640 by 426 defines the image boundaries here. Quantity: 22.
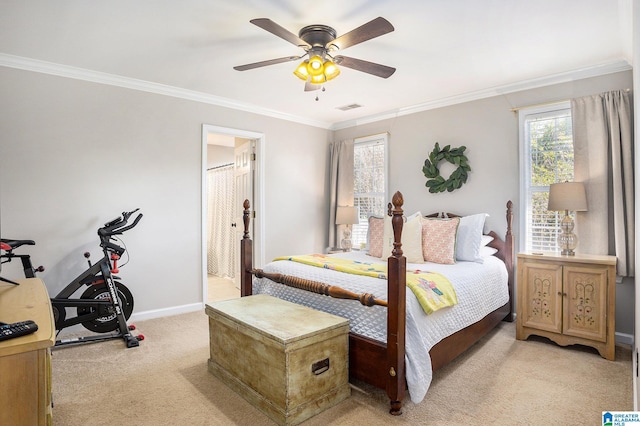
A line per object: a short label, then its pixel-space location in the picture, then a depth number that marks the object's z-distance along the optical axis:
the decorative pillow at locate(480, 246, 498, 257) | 3.61
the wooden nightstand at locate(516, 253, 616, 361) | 2.85
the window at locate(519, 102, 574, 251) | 3.53
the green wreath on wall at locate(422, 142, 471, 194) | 4.17
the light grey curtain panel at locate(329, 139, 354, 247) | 5.34
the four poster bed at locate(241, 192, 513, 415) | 2.06
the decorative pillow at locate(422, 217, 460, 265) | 3.44
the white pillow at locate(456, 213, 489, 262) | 3.53
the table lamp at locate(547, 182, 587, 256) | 3.11
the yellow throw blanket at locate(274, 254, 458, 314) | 2.26
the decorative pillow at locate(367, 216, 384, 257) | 3.90
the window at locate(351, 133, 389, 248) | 5.05
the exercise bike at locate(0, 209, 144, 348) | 3.09
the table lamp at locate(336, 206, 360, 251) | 4.95
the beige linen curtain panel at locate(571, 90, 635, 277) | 3.06
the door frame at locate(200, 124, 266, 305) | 4.81
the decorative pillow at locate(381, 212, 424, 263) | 3.50
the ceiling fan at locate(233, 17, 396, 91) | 2.55
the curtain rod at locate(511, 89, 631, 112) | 3.49
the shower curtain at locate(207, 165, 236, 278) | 5.96
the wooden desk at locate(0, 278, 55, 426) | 1.06
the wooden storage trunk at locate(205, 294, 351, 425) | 1.95
